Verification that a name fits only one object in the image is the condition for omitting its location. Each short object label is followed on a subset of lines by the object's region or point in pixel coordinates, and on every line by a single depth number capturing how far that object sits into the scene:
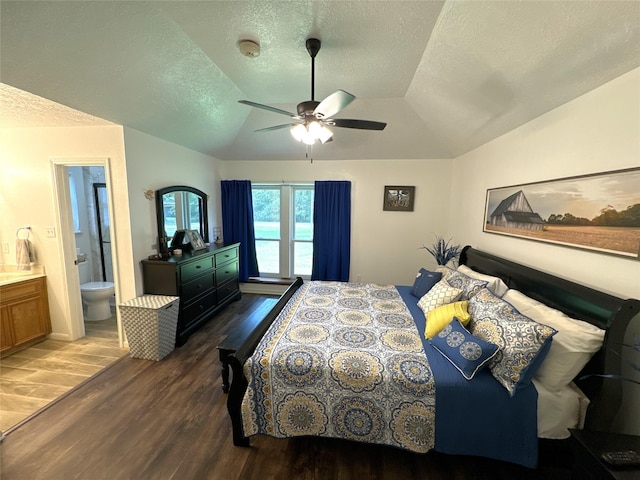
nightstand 1.04
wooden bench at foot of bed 1.61
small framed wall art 4.21
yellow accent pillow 1.89
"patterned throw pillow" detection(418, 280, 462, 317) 2.23
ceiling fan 1.61
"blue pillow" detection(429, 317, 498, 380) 1.50
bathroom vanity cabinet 2.56
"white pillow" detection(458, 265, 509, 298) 2.14
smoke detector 1.89
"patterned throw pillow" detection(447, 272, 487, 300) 2.19
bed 1.42
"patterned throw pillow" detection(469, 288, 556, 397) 1.41
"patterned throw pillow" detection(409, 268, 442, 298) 2.77
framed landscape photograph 1.42
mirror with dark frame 3.12
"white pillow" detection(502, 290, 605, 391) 1.39
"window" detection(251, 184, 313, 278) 4.69
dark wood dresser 2.90
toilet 3.41
